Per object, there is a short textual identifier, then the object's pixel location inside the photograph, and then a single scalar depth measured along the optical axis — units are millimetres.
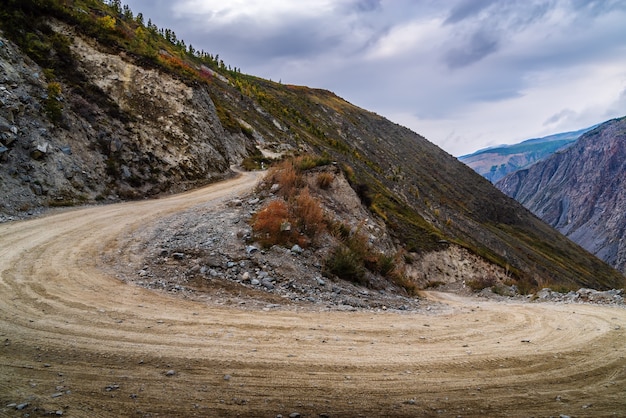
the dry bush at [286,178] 14261
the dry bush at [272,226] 11398
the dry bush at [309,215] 12469
